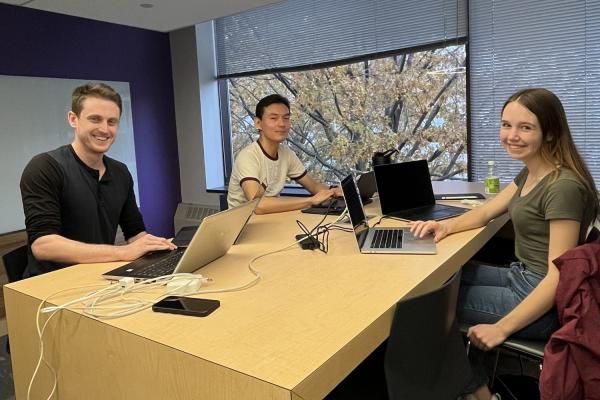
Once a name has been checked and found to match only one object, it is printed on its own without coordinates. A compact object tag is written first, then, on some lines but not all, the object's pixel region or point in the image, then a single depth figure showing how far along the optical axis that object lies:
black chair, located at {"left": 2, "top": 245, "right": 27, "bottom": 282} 1.86
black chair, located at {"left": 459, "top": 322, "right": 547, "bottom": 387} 1.41
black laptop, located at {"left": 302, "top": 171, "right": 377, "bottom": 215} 2.38
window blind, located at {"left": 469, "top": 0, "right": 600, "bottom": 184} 3.13
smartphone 1.14
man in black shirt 1.69
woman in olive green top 1.47
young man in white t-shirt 2.68
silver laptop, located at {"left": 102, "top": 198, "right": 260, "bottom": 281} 1.41
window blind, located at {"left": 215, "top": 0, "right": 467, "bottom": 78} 3.65
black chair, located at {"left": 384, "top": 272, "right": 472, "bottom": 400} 1.06
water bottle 2.65
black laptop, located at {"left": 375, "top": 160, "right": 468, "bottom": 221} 2.25
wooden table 0.91
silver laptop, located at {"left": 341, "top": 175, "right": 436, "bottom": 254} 1.64
